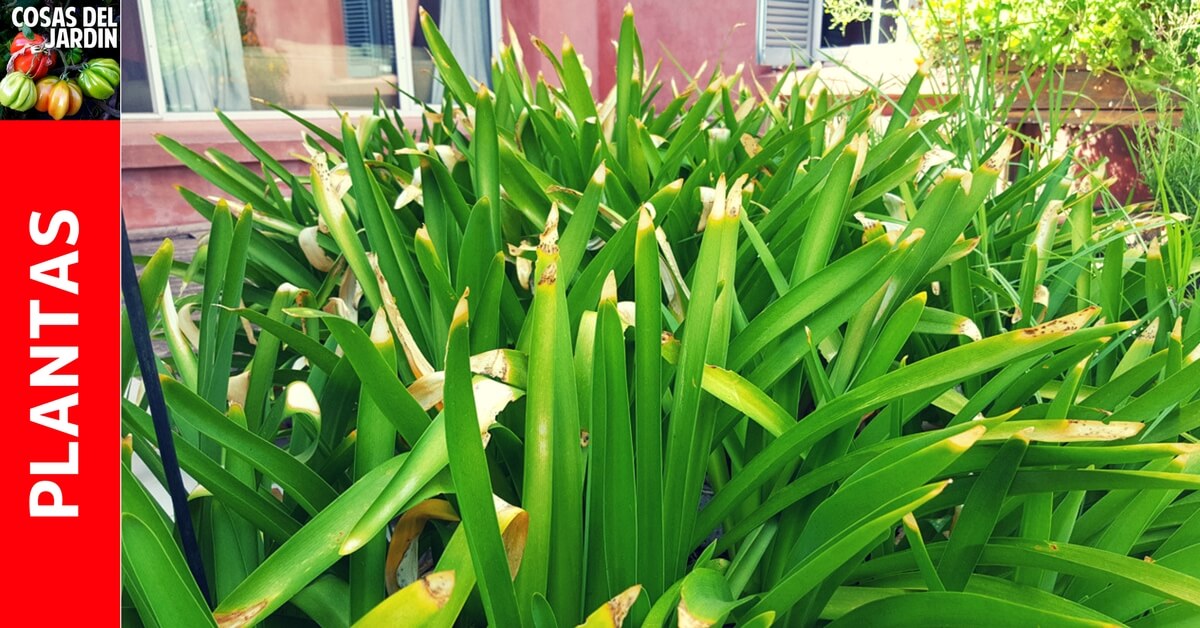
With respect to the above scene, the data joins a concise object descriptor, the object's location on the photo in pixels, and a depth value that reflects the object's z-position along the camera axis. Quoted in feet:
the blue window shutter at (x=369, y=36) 14.62
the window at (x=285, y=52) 12.79
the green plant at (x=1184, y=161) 3.65
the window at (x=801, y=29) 18.17
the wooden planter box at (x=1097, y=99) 7.53
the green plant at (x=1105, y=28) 6.01
